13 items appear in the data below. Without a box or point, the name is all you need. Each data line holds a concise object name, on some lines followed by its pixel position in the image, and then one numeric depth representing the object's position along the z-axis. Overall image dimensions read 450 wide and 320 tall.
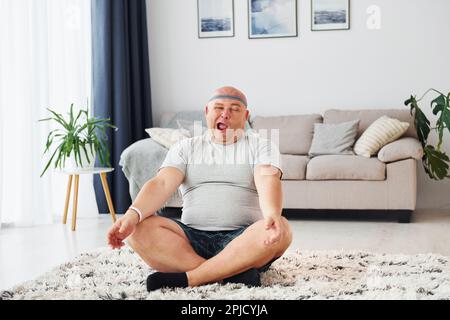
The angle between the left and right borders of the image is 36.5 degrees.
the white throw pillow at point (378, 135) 4.98
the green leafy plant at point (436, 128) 4.99
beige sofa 4.80
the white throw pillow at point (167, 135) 5.14
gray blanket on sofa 4.99
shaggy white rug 2.75
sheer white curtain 4.76
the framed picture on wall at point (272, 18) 5.79
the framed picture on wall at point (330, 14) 5.69
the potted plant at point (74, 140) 4.77
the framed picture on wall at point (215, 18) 5.92
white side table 4.72
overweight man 2.77
